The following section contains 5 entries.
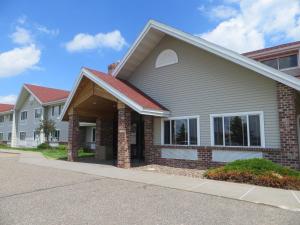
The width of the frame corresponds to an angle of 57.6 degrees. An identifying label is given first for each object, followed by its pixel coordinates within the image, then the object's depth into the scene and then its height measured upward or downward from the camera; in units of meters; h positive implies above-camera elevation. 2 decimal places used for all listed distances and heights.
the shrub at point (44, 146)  31.95 -1.36
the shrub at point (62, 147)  30.69 -1.46
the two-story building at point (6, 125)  44.72 +1.68
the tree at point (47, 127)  32.25 +0.87
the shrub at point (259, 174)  8.81 -1.42
